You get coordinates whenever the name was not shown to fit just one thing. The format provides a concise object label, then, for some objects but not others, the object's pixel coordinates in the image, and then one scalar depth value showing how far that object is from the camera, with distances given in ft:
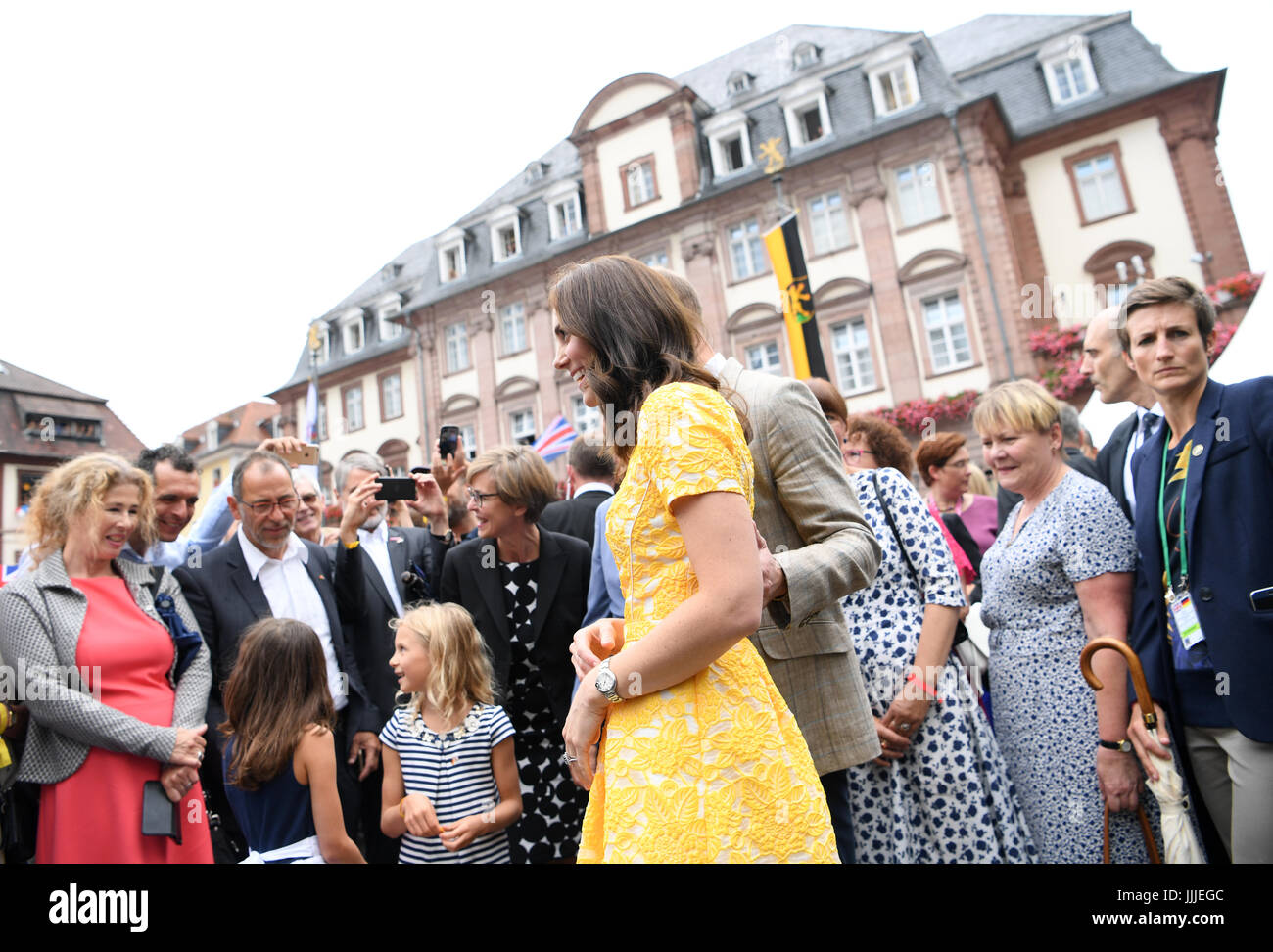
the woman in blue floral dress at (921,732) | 8.63
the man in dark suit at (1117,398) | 10.26
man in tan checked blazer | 6.59
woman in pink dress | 9.05
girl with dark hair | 9.60
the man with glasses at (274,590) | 11.46
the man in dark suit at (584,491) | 13.74
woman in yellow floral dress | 4.76
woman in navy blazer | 7.36
